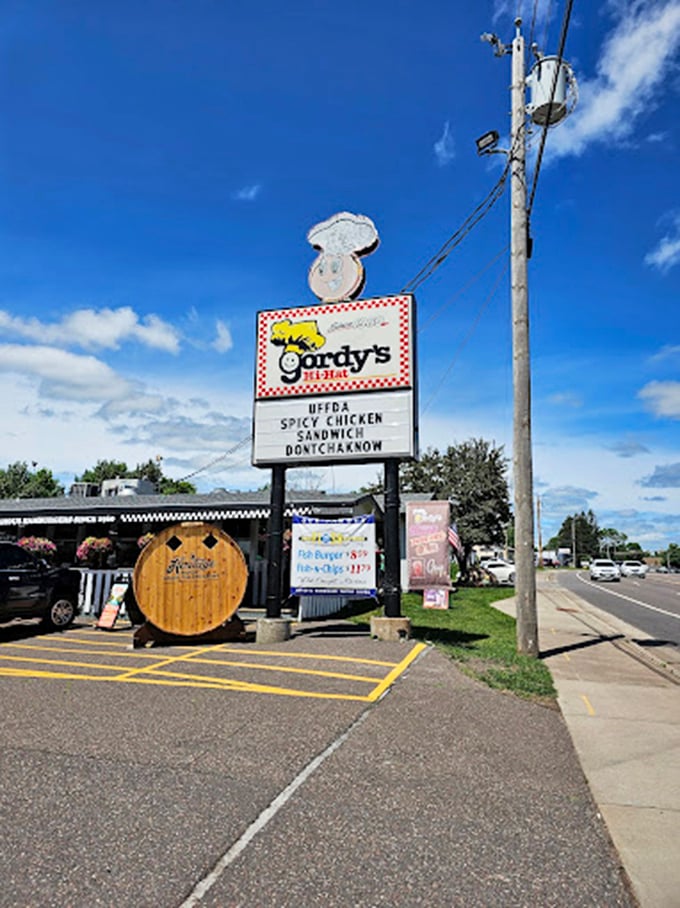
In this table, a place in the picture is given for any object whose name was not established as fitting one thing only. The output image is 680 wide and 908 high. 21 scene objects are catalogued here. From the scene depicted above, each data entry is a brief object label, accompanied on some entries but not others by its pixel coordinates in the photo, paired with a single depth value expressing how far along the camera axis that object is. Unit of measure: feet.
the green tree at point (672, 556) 471.21
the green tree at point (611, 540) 535.15
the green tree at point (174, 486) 244.83
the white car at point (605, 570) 155.53
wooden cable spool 33.32
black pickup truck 35.42
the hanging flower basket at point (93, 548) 53.78
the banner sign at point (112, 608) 39.75
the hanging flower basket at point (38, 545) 56.90
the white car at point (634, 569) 188.14
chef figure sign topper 36.88
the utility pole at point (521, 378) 34.88
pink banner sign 61.21
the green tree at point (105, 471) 247.09
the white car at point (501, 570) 135.33
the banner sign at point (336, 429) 34.37
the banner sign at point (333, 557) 35.27
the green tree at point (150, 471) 240.47
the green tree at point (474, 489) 122.01
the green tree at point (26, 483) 225.97
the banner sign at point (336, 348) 35.04
